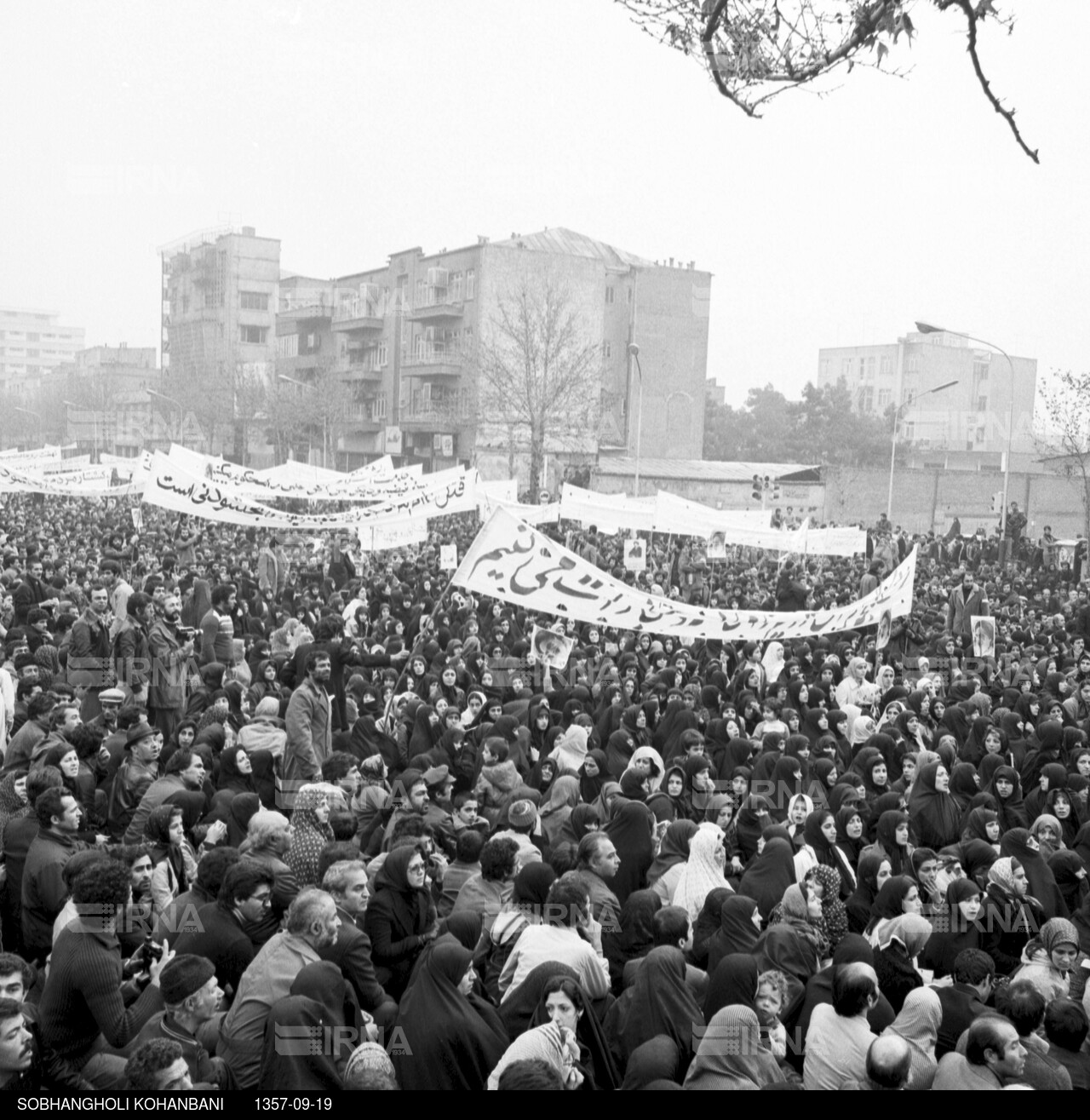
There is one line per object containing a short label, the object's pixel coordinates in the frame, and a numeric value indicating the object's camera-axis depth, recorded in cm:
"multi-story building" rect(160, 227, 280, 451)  5097
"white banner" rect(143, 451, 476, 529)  1648
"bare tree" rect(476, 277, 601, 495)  3838
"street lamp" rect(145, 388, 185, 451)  5314
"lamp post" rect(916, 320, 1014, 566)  2635
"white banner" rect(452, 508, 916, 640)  1012
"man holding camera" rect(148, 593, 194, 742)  938
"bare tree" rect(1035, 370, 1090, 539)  3166
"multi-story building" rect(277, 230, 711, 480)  4253
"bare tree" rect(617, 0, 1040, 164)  404
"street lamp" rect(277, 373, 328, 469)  5037
